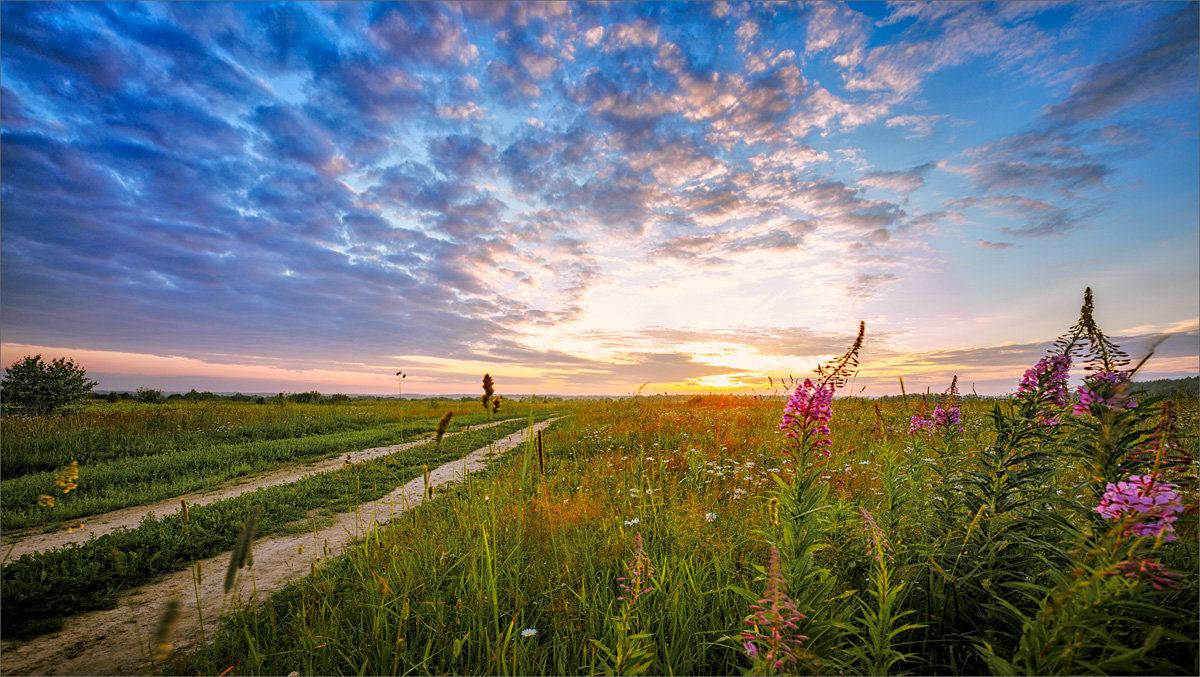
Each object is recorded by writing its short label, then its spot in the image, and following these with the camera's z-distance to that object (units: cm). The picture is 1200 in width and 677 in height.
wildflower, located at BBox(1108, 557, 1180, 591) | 166
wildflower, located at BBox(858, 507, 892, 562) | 220
